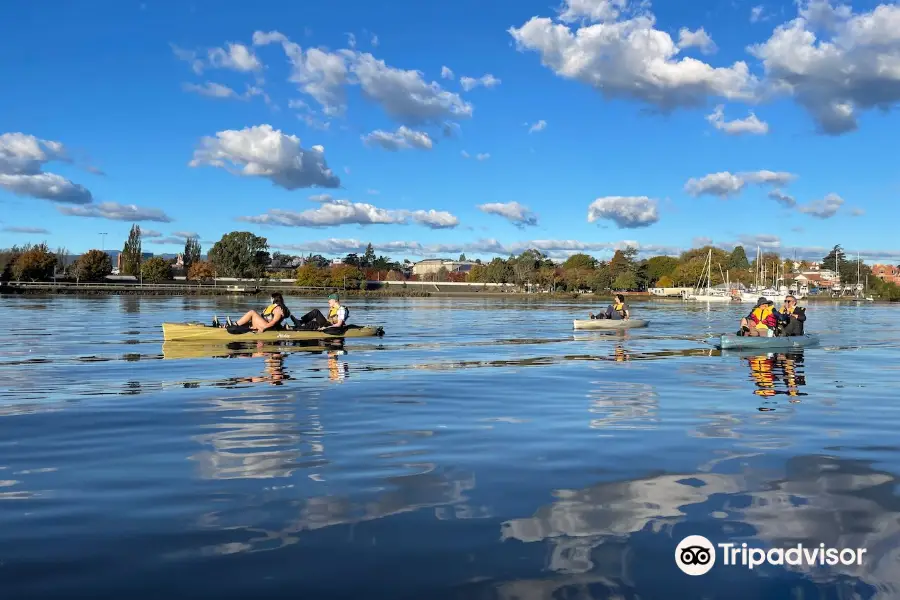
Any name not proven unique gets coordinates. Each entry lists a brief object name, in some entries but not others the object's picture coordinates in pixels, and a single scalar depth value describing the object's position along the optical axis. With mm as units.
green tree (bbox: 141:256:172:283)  177750
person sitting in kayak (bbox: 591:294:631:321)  38062
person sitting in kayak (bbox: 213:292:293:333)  25703
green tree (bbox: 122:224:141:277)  184125
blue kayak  25469
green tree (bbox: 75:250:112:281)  169875
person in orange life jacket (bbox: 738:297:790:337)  26141
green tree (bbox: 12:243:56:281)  156000
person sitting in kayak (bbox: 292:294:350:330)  27433
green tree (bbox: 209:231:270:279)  191375
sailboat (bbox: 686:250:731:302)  155250
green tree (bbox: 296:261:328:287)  193750
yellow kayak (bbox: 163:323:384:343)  25312
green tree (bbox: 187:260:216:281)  191375
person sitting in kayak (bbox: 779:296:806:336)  26955
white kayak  37406
